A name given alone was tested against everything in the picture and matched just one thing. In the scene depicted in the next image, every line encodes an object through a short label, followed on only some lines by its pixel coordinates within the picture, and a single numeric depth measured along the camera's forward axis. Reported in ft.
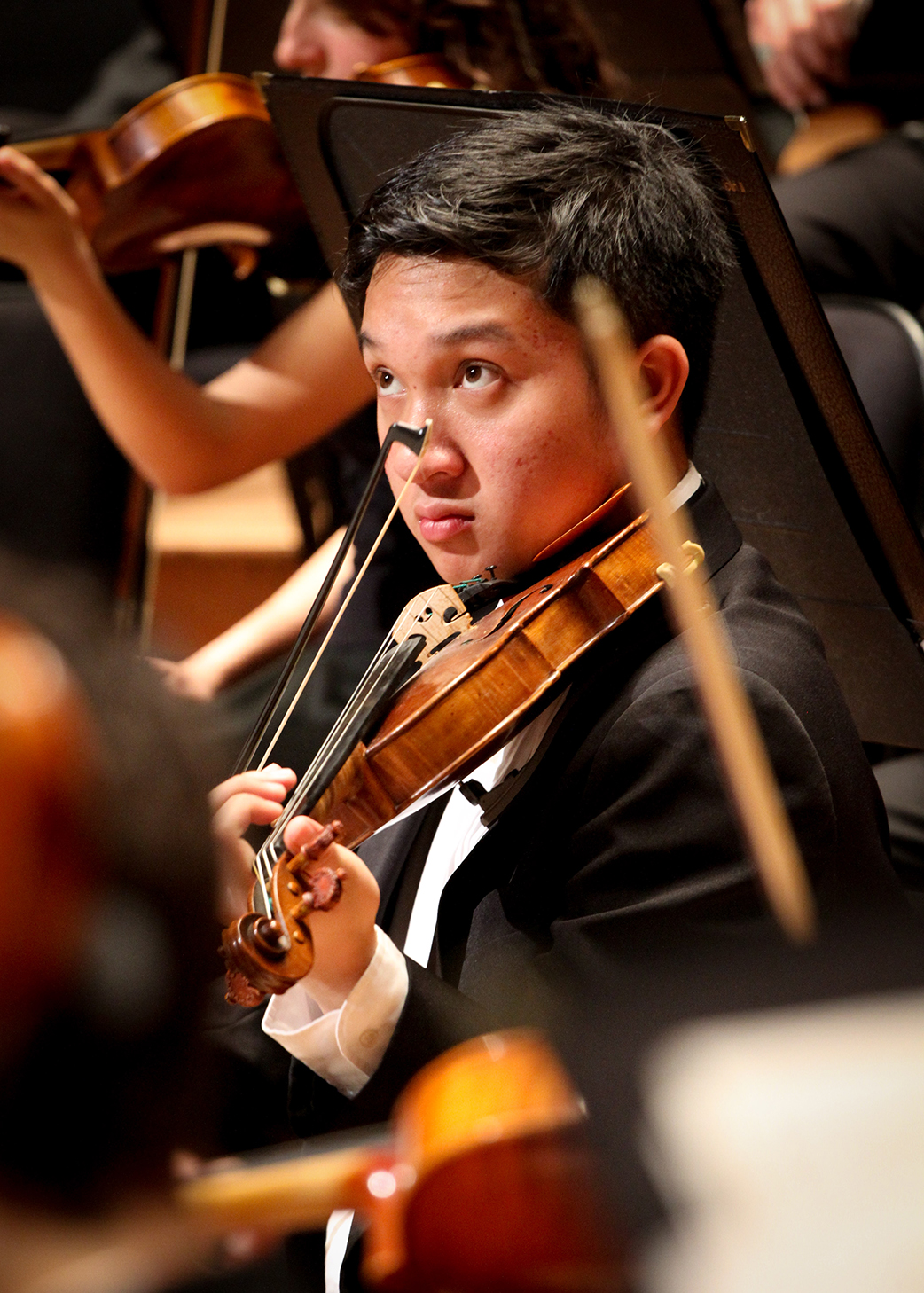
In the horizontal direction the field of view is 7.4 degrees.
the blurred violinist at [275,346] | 14.52
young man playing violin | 12.47
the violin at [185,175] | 14.68
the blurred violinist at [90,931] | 8.76
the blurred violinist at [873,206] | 14.09
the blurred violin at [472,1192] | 9.76
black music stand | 12.69
